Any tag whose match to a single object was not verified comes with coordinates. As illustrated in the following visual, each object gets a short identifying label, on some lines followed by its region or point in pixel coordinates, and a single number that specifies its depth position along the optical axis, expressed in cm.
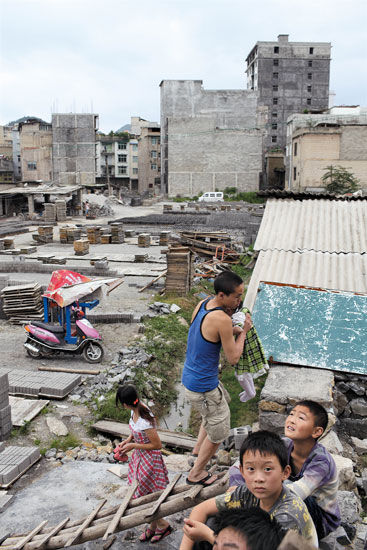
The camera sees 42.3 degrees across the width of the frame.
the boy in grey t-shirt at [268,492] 270
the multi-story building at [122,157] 7050
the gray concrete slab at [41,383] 779
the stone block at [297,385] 597
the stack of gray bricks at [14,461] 524
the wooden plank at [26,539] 374
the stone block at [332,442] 527
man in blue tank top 397
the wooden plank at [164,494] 364
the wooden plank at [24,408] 687
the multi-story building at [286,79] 6359
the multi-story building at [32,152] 5872
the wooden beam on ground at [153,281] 1519
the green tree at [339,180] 3284
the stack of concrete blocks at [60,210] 3562
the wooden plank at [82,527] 360
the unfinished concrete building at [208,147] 5428
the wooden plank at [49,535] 369
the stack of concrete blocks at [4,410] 626
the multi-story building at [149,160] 6506
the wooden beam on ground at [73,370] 880
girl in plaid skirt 403
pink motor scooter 938
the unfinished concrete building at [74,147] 5975
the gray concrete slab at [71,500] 409
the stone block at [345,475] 471
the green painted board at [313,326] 685
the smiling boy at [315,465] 324
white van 4797
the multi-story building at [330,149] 3725
